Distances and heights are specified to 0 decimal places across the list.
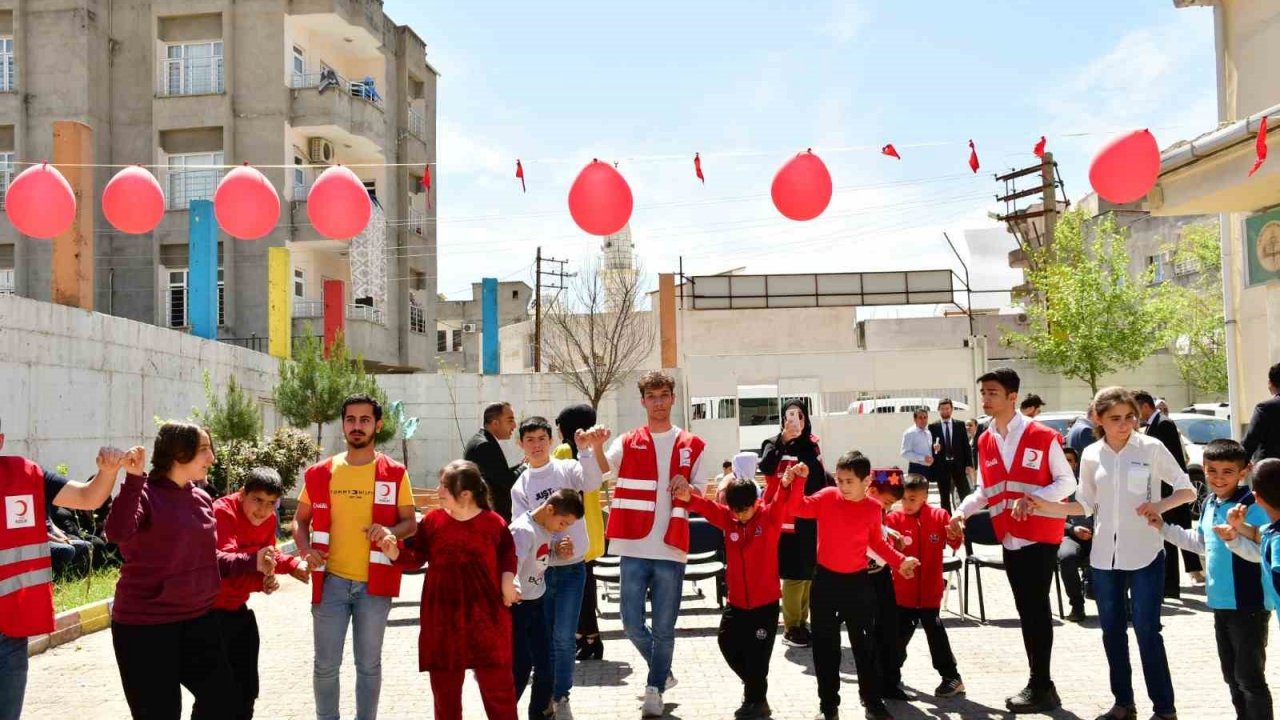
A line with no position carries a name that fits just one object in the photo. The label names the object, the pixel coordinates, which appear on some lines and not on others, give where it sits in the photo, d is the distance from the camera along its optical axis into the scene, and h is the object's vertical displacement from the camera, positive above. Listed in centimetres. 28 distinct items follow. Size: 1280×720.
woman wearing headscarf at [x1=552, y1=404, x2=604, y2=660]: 748 -92
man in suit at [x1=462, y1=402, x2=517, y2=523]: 756 -40
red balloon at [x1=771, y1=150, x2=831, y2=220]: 919 +174
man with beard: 545 -76
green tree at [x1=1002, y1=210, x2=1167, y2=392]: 3141 +199
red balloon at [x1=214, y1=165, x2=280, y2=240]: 927 +171
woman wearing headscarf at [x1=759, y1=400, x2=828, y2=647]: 795 -105
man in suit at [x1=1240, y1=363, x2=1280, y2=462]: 779 -35
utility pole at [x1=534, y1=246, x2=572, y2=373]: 3831 +292
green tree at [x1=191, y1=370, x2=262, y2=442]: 1775 -25
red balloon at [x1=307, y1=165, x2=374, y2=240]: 937 +171
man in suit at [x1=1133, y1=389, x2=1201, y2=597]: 999 -67
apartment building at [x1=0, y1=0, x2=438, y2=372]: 3238 +868
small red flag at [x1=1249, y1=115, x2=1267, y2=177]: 944 +206
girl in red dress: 525 -96
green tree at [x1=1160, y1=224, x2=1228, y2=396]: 3309 +210
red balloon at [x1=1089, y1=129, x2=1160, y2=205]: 862 +175
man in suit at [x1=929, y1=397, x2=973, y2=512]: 1625 -99
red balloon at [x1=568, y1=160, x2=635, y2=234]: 915 +166
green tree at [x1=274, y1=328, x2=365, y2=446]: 2286 +22
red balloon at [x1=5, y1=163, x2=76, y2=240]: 932 +177
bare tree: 3566 +229
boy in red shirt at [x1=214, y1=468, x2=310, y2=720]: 538 -79
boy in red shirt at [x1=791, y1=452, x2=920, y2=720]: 628 -111
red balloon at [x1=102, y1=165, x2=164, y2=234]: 944 +179
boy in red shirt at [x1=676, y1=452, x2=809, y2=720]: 650 -114
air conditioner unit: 3453 +800
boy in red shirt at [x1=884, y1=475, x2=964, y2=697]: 697 -126
